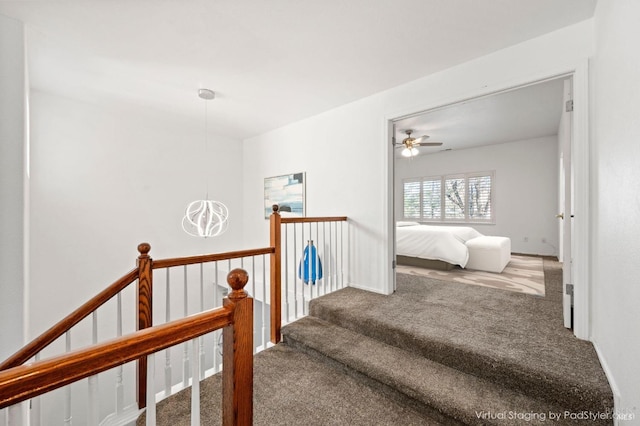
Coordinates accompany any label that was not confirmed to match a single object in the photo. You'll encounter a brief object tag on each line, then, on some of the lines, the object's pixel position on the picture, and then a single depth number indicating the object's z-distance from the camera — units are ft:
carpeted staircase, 4.89
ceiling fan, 14.71
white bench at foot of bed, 13.14
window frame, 19.86
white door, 6.61
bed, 13.28
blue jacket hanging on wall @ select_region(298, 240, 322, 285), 10.69
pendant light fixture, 13.74
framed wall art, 12.95
